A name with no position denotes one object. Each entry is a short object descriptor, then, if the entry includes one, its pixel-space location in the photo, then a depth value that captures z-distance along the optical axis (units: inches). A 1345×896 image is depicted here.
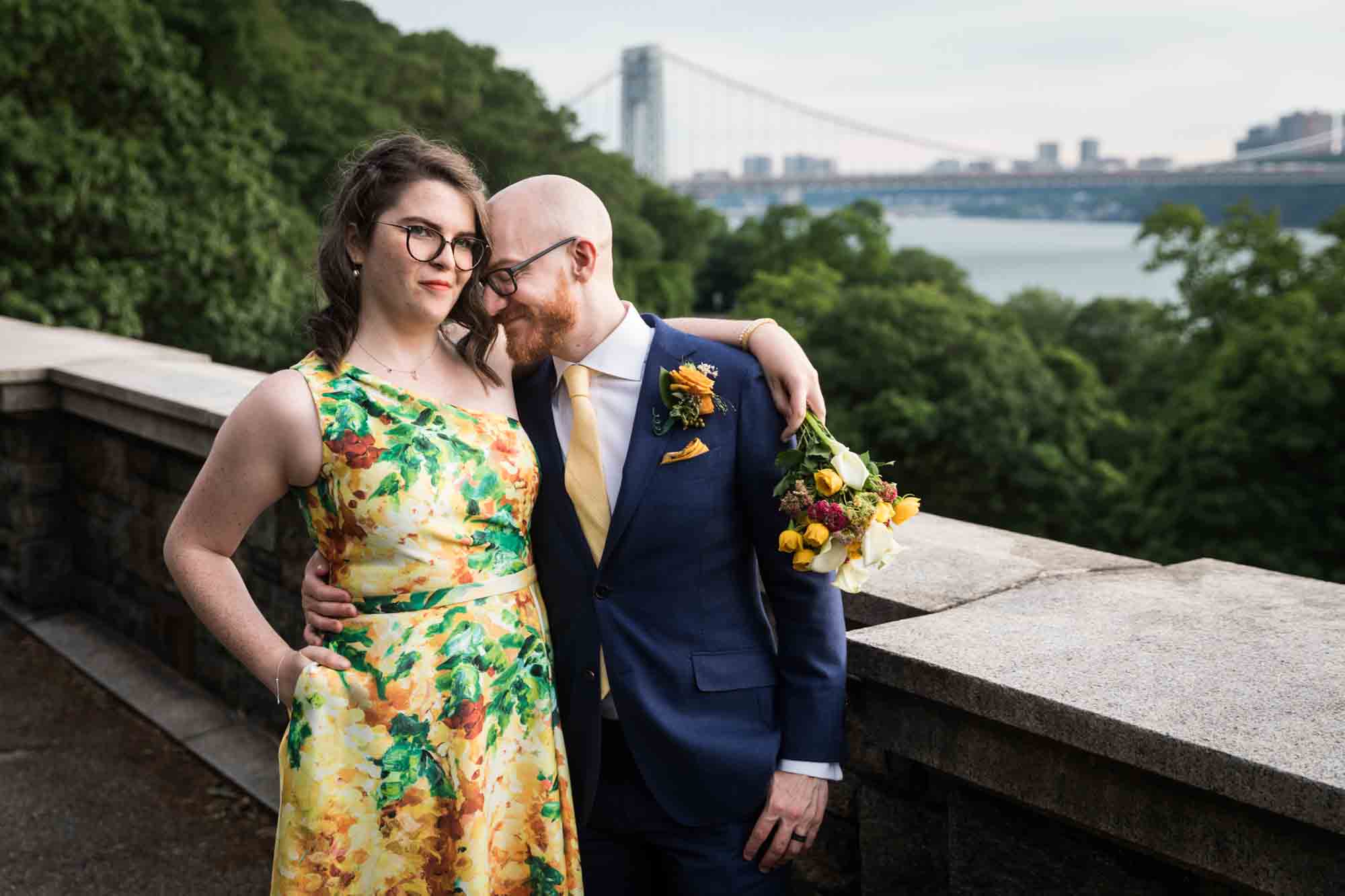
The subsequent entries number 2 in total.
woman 70.7
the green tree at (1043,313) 1425.9
